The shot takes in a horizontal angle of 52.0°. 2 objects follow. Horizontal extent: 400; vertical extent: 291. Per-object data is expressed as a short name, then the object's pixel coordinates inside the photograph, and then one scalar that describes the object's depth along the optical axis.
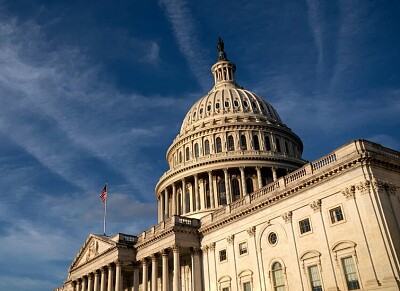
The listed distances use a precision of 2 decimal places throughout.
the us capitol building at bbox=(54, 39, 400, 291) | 32.16
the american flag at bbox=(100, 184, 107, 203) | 65.59
